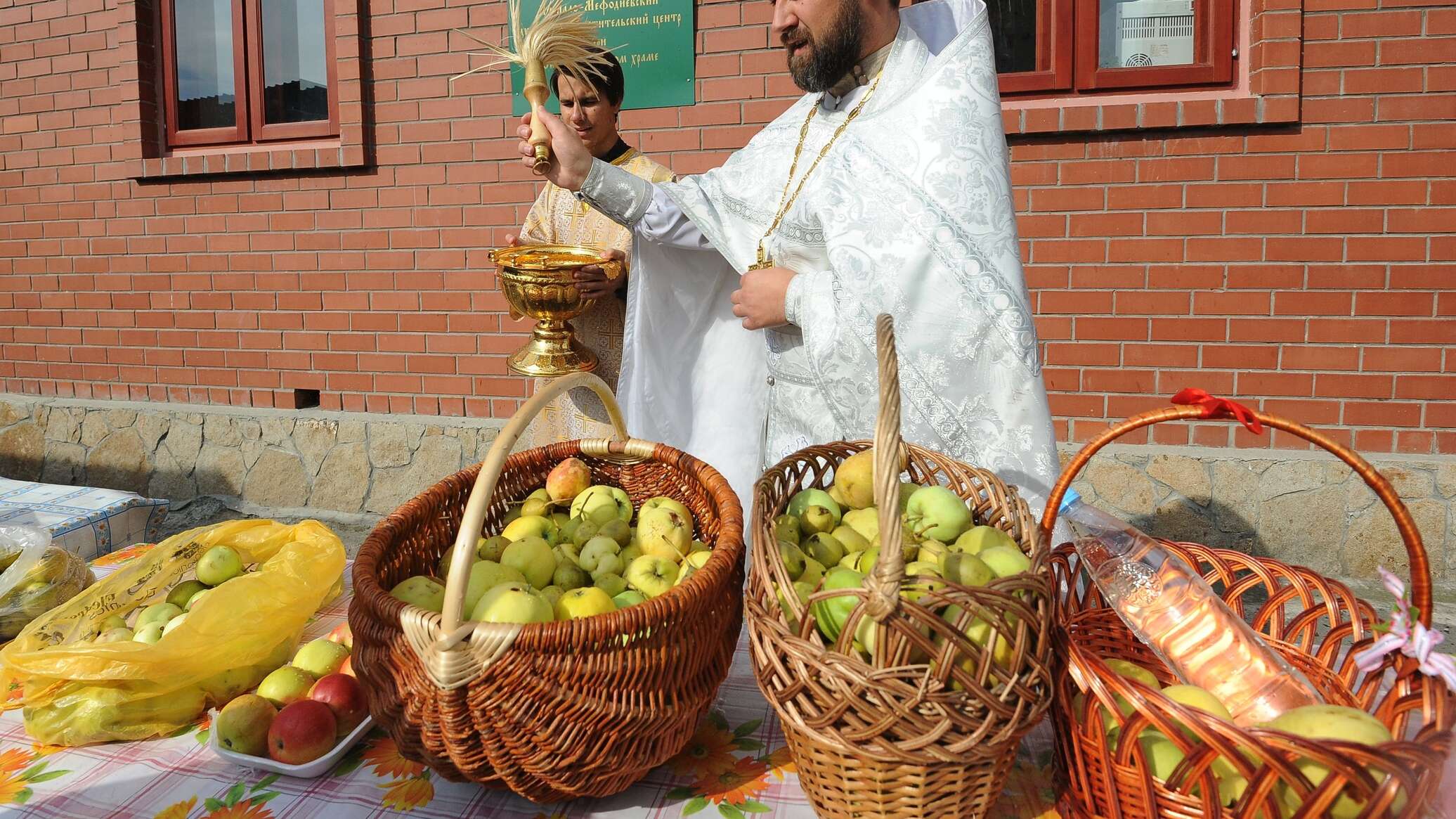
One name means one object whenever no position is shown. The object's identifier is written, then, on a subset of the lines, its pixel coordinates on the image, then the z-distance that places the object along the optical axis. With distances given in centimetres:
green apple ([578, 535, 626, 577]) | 140
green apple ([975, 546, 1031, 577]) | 107
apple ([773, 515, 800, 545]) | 124
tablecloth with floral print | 118
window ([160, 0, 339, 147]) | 499
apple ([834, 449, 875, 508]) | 138
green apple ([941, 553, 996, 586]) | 104
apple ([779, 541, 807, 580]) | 115
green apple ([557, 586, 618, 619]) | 121
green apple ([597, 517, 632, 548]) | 150
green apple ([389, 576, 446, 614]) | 127
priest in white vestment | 172
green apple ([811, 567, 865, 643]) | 102
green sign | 417
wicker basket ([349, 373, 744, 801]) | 102
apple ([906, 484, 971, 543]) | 123
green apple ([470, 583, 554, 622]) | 112
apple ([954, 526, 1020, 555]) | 115
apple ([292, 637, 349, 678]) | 146
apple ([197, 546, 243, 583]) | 165
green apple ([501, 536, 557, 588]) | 135
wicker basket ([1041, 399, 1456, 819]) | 84
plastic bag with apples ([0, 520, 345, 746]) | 133
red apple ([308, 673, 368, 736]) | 132
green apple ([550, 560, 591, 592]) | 136
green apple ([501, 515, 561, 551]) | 148
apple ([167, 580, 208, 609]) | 159
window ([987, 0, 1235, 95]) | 364
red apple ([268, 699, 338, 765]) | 123
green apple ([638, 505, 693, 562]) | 144
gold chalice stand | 227
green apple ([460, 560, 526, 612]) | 123
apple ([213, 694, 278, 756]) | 126
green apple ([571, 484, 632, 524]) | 156
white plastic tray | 123
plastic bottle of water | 106
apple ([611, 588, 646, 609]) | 126
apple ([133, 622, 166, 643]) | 144
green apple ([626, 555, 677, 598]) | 132
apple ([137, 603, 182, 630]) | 150
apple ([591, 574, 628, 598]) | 134
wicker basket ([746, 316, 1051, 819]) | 94
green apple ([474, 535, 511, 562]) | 141
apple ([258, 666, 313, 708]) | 137
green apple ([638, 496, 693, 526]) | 152
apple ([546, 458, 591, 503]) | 165
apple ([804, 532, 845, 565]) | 125
